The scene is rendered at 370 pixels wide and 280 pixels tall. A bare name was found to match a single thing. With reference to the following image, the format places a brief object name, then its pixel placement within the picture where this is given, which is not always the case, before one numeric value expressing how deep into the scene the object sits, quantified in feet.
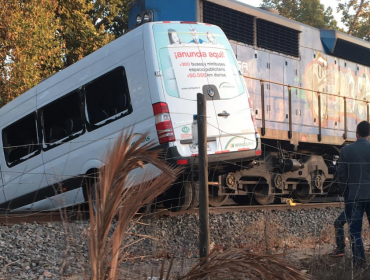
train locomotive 33.94
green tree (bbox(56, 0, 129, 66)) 63.41
